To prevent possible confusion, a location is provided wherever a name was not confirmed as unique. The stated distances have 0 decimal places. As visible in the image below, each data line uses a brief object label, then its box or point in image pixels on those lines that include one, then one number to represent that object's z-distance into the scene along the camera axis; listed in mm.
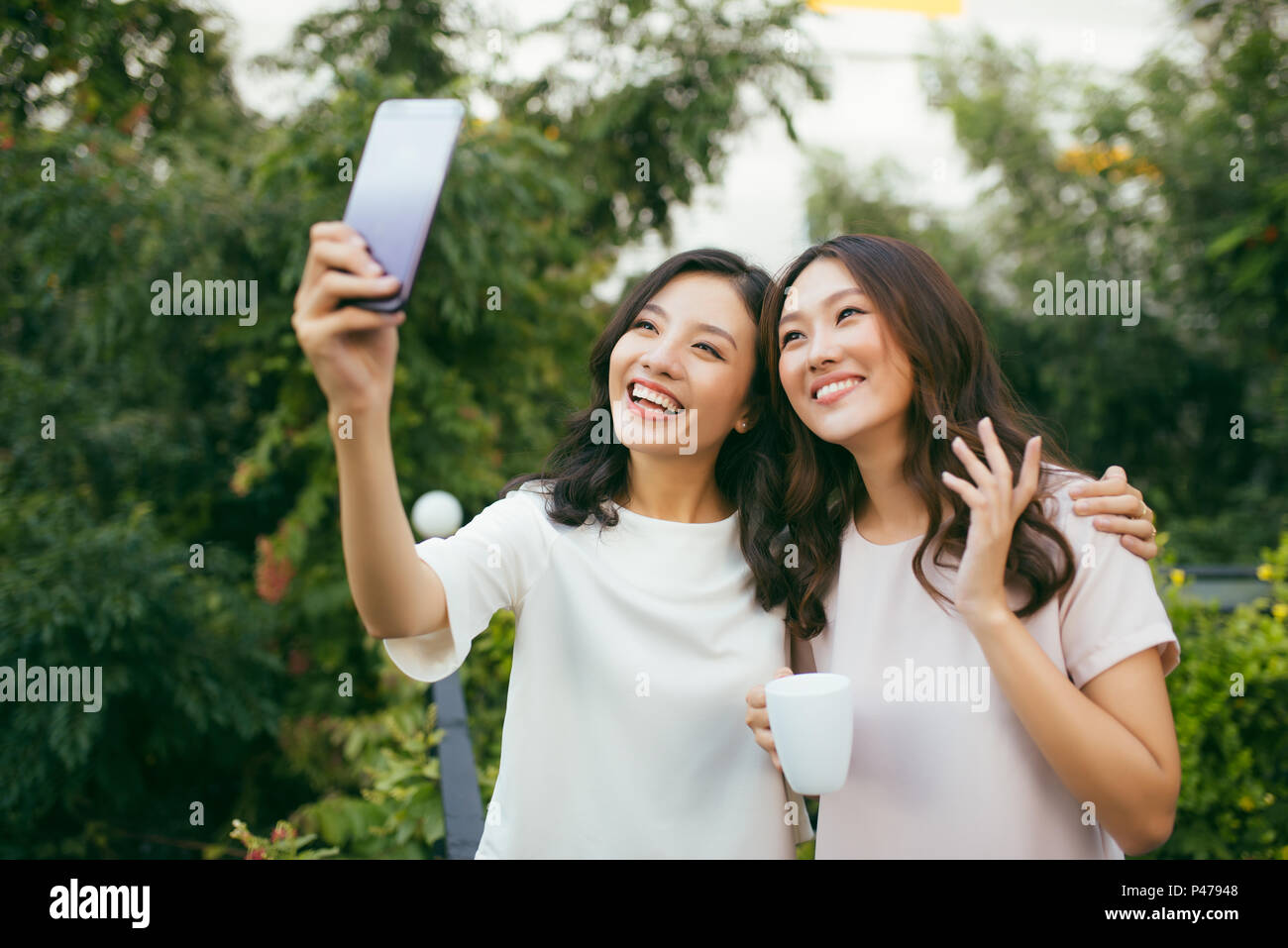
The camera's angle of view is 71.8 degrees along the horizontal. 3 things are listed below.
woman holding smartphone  1404
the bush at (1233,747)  2572
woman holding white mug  1219
